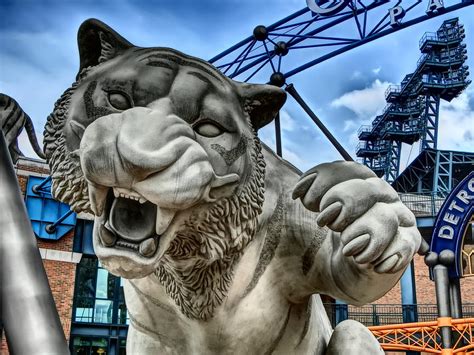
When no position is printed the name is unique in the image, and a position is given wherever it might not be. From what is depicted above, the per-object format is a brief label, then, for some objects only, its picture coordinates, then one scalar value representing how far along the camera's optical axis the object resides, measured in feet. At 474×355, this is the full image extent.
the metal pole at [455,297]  27.22
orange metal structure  26.17
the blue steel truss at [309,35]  27.17
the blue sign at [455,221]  28.22
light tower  89.04
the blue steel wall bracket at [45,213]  38.66
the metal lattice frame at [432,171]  81.25
